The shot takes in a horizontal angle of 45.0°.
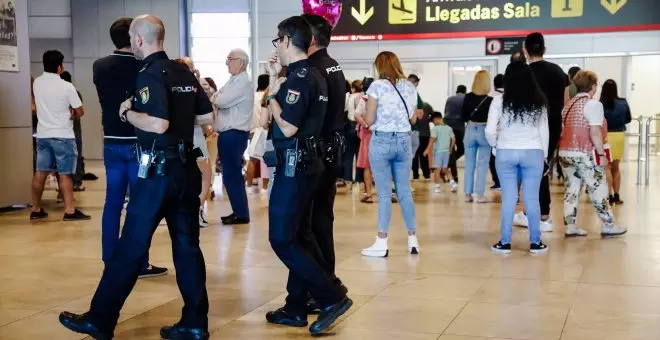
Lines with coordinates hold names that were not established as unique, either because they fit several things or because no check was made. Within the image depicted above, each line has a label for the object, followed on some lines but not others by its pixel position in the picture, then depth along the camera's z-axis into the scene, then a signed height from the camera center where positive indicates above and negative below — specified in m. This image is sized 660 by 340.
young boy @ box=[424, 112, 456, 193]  11.95 -0.62
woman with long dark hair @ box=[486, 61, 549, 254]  6.26 -0.29
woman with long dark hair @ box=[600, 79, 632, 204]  9.69 -0.26
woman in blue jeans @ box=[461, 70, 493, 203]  9.55 -0.34
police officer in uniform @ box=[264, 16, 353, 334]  4.00 -0.27
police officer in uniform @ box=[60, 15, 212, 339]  3.84 -0.43
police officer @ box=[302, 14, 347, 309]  4.29 -0.18
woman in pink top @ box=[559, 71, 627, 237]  6.85 -0.43
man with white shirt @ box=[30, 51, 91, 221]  8.05 -0.25
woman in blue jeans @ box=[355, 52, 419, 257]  6.02 -0.19
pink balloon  8.25 +1.01
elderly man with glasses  7.52 -0.13
